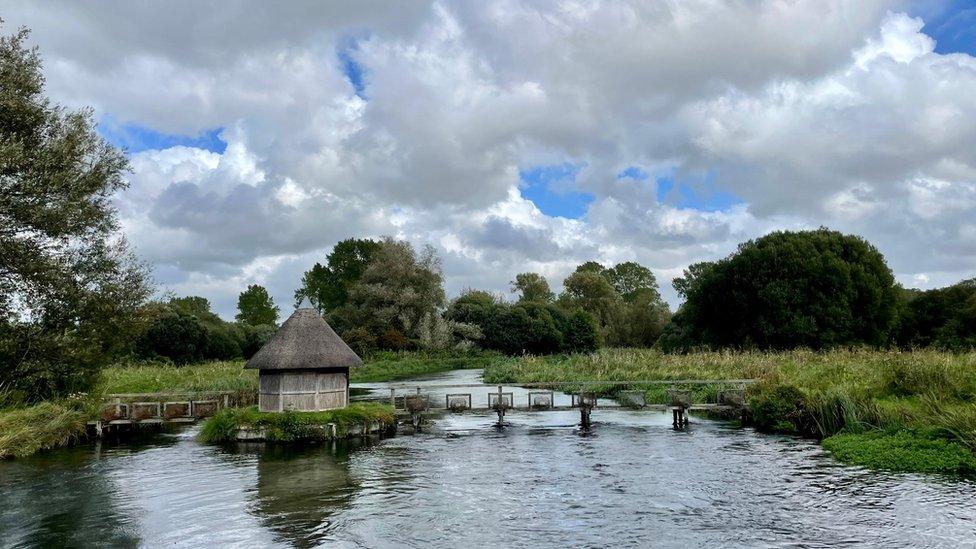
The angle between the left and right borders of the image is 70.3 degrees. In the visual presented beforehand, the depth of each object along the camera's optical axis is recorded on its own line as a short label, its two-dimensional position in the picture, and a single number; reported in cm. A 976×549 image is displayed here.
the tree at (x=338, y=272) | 8750
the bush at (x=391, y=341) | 6494
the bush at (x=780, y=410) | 2427
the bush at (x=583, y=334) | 6725
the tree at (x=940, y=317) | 4606
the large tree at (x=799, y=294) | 4759
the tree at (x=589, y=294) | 8606
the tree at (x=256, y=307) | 9856
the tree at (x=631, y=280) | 10244
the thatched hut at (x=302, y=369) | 2450
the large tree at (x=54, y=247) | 1953
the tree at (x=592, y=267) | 10475
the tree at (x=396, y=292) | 6794
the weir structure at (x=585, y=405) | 2684
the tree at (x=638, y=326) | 7962
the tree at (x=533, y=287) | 10125
